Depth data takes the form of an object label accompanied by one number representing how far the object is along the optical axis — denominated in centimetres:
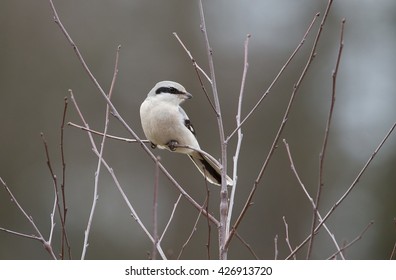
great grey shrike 844
